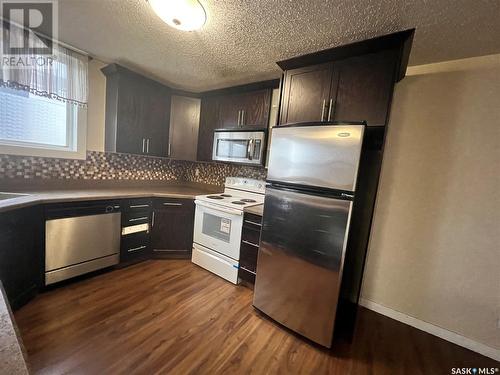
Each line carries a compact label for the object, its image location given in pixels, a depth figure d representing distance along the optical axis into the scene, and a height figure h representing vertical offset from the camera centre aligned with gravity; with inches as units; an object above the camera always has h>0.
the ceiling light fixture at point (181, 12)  50.6 +36.3
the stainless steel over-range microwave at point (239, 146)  95.8 +9.9
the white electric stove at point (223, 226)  92.2 -28.4
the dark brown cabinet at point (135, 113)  98.1 +21.2
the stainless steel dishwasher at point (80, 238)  75.2 -34.0
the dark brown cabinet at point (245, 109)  96.9 +28.0
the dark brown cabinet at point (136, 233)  95.0 -35.8
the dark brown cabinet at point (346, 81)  62.6 +31.5
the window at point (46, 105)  75.7 +16.4
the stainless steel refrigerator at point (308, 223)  58.8 -14.9
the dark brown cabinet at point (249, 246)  86.7 -32.5
